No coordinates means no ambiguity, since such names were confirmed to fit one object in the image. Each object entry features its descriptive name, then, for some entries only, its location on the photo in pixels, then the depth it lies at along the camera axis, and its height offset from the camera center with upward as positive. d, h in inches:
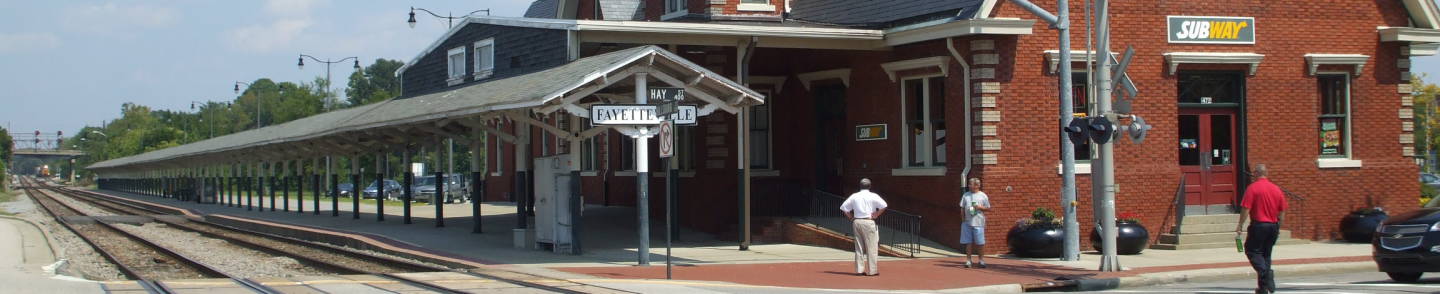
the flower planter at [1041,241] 796.6 -51.2
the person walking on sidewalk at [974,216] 708.7 -32.0
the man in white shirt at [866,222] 665.6 -32.2
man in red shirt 546.0 -27.8
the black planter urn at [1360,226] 901.8 -50.9
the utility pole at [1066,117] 735.1 +20.6
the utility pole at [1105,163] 699.4 -4.7
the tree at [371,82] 5585.6 +346.1
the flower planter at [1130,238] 812.6 -51.3
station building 840.9 +34.9
